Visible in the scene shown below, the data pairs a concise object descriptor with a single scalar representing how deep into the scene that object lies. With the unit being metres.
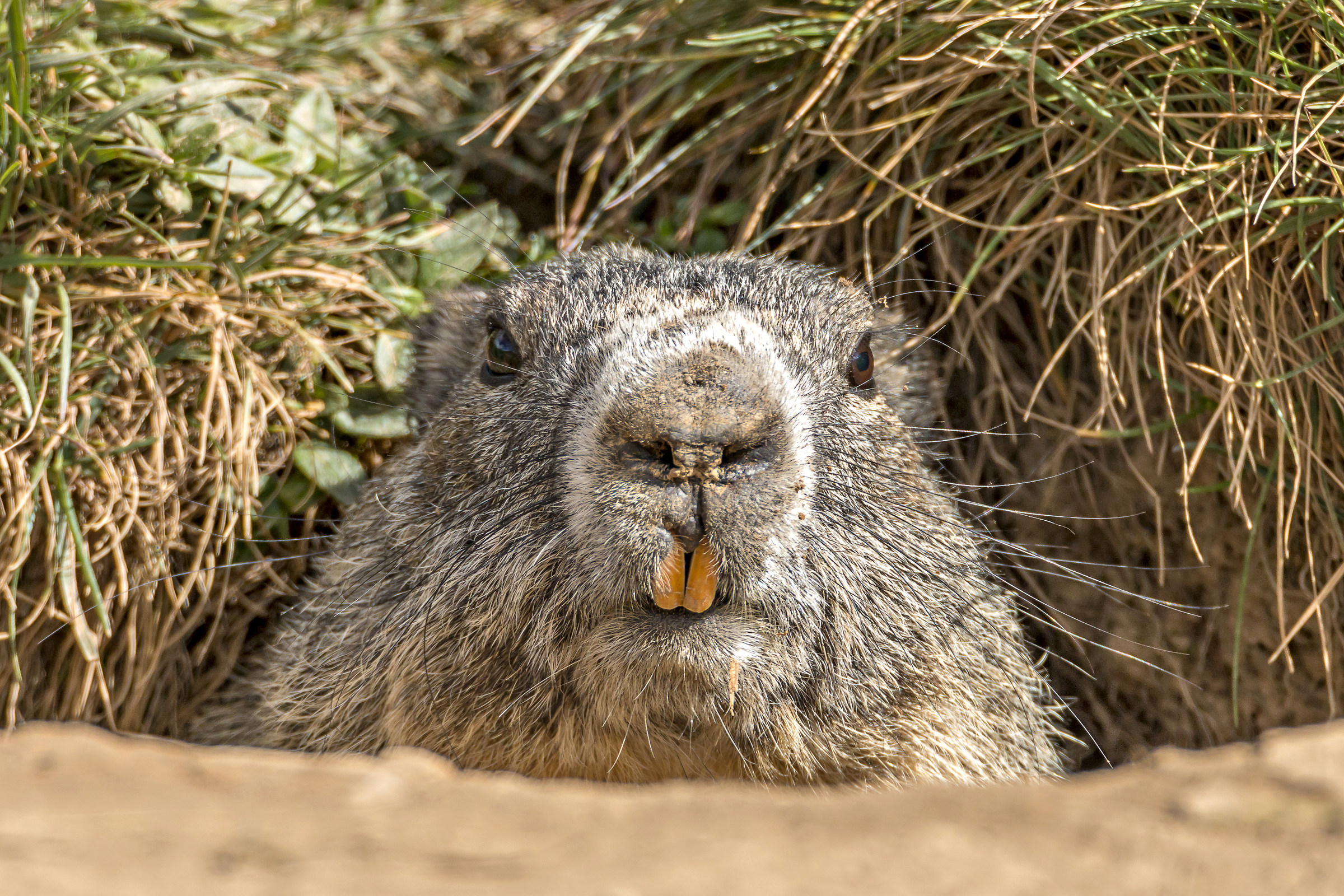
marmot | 5.59
